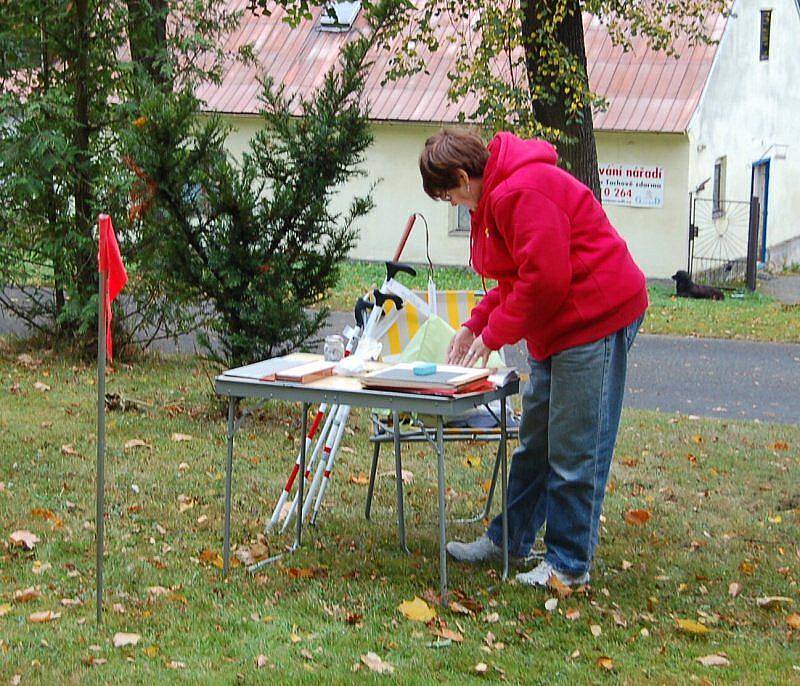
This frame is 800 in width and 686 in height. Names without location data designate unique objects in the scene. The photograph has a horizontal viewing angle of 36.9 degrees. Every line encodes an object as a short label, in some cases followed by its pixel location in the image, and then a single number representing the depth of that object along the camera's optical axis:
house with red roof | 19.64
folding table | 4.32
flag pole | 3.90
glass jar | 5.10
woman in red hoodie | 4.21
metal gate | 19.73
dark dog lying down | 17.90
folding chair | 5.18
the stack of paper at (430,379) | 4.33
